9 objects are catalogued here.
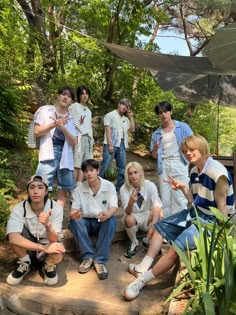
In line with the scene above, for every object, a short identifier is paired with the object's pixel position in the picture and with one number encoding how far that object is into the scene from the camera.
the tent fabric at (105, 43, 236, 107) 3.58
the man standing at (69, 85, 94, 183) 2.71
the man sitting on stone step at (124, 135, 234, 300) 1.66
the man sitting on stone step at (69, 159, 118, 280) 2.08
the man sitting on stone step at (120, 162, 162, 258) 2.24
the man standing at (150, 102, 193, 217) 2.48
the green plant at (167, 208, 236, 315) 1.28
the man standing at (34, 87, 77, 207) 2.14
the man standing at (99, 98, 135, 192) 3.04
